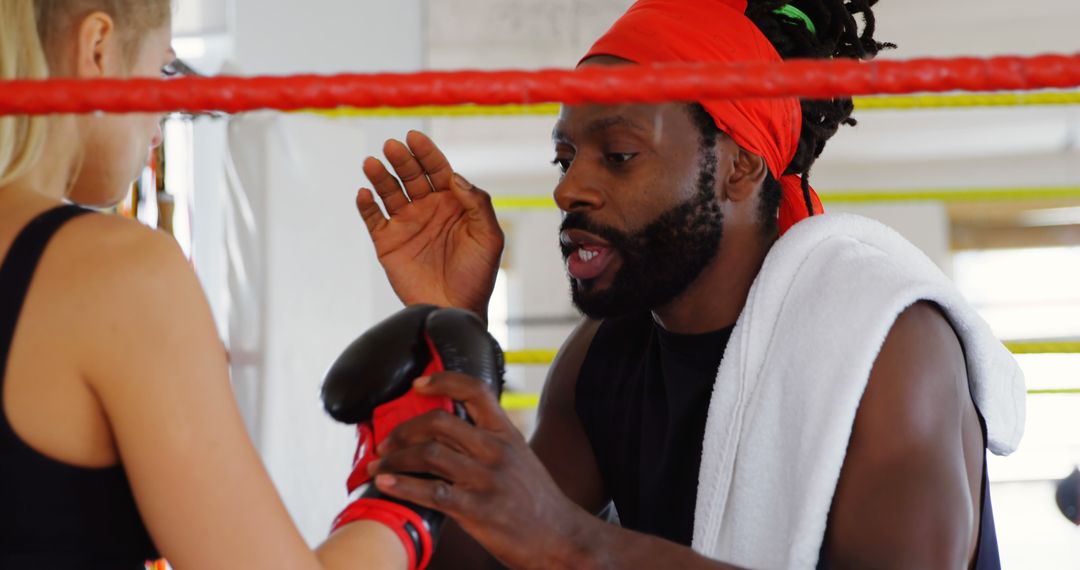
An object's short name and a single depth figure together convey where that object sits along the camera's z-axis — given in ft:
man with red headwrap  8.68
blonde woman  7.36
